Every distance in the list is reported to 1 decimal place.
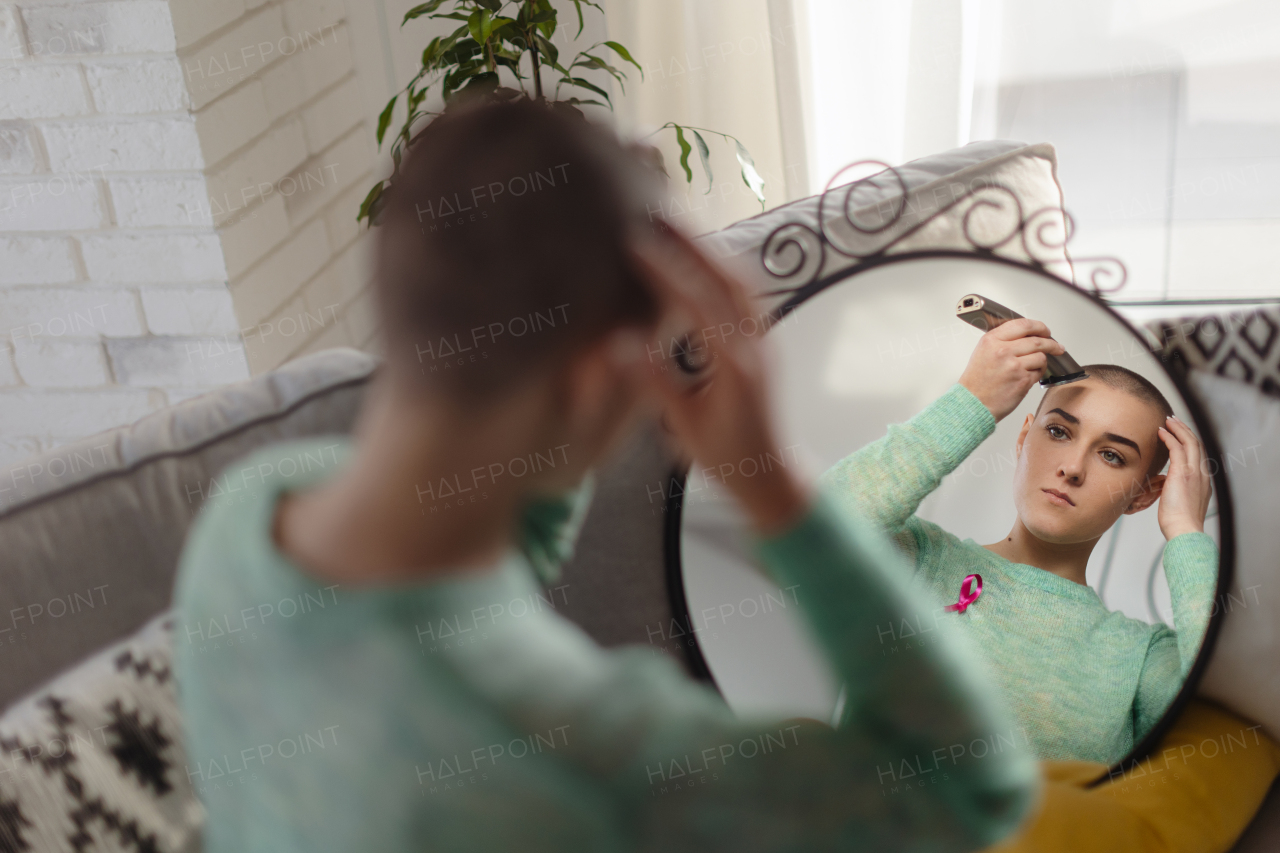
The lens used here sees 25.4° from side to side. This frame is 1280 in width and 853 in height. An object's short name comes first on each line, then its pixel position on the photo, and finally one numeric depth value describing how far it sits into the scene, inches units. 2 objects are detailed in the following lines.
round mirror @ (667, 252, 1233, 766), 120.8
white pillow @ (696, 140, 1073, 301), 127.8
